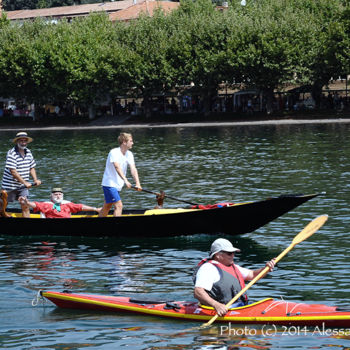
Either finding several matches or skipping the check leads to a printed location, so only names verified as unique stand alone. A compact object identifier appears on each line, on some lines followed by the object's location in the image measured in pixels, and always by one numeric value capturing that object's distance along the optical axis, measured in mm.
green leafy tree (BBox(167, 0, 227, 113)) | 78500
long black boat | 19359
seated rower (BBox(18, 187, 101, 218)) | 20891
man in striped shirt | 20219
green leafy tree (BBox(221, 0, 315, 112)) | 75250
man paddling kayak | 12164
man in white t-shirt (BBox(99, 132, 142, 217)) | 18625
